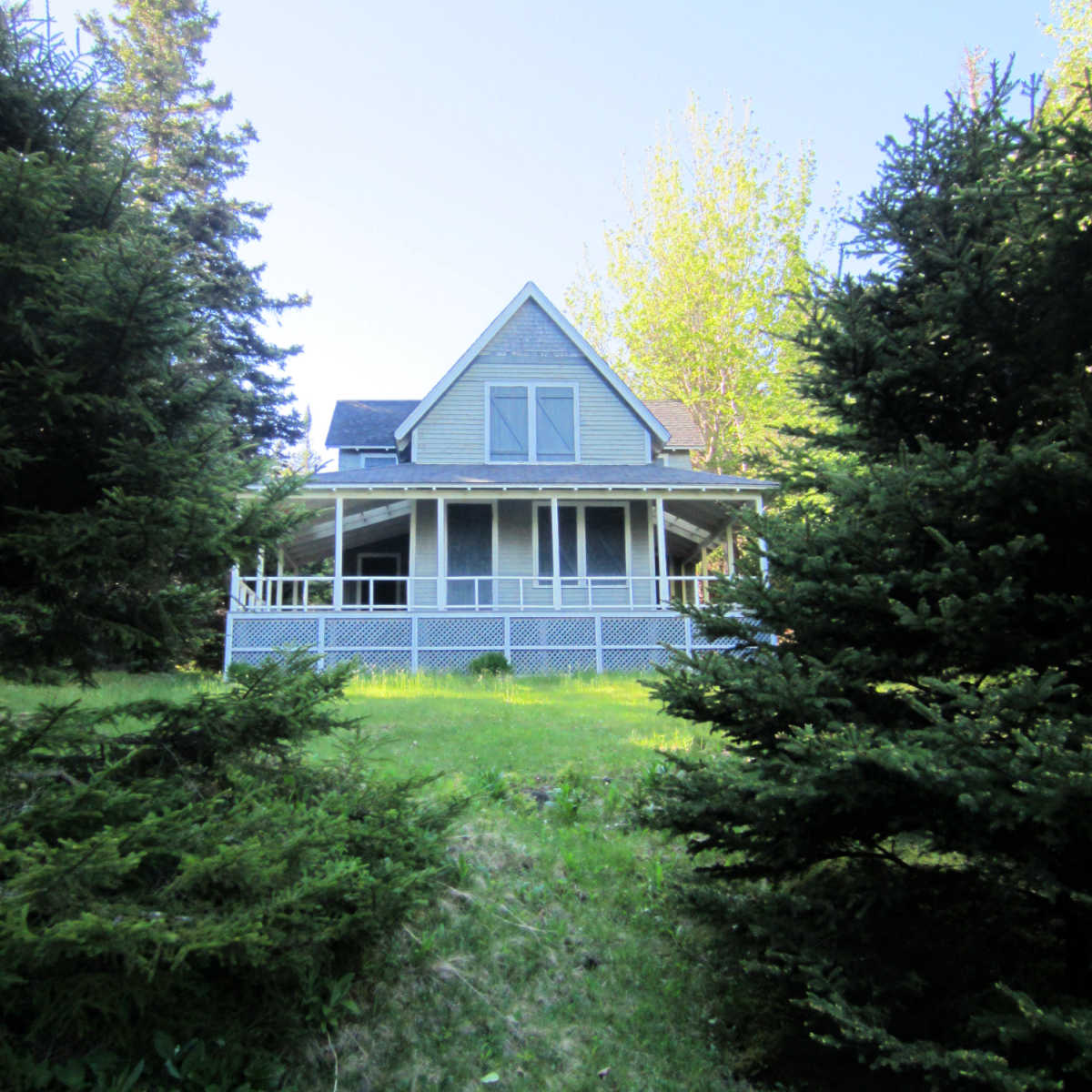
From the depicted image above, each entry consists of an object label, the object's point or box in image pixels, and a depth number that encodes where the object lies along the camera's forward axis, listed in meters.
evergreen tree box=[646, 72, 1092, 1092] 3.30
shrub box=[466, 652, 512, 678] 15.43
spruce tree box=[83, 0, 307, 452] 24.58
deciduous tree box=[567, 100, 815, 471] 30.33
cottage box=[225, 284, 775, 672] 16.73
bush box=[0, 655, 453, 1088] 2.88
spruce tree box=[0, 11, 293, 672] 3.98
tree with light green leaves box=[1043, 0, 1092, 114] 22.34
